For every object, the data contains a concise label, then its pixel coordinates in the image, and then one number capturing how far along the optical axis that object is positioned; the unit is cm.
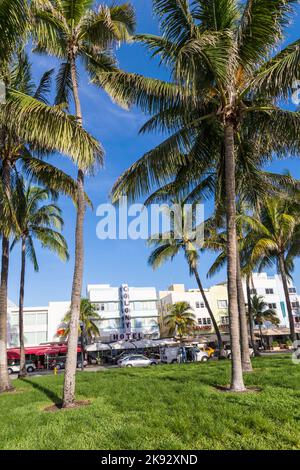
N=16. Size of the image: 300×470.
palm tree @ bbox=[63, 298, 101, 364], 4984
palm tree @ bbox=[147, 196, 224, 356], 2941
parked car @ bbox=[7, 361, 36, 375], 3932
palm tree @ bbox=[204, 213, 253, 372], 1408
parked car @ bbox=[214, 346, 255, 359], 2994
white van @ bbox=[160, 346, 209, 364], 3269
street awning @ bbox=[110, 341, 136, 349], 4344
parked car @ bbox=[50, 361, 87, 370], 4275
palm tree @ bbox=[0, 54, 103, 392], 959
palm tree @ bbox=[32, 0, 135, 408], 1001
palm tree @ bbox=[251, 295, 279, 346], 5431
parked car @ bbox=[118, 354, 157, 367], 3241
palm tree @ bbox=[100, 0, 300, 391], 936
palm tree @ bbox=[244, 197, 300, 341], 2261
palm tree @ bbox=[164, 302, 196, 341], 5422
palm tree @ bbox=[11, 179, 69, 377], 2423
